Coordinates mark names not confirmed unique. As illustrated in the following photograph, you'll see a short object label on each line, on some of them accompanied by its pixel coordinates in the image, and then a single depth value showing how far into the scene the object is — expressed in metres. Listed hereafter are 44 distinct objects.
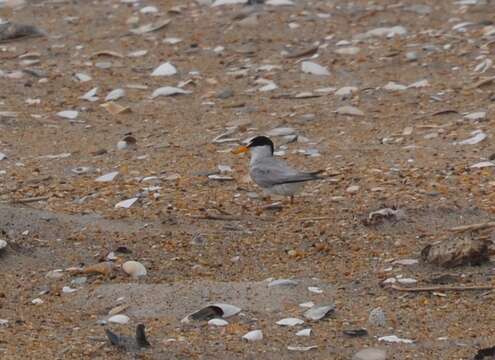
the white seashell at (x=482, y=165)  14.41
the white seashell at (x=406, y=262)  11.79
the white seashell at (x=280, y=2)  22.41
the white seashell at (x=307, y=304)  10.98
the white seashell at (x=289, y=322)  10.59
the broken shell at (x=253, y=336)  10.30
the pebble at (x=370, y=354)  9.88
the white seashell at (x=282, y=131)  16.47
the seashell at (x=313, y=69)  19.17
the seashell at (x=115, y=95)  18.55
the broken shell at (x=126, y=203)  13.87
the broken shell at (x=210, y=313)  10.72
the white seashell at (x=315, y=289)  11.29
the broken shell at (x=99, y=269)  11.91
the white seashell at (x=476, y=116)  16.23
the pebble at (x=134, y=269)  11.87
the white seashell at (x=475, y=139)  15.38
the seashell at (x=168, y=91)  18.62
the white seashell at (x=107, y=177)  14.98
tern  13.74
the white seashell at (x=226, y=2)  22.58
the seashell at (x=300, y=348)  10.10
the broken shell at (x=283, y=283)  11.39
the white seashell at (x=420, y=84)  18.12
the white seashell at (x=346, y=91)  18.00
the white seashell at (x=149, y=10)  22.55
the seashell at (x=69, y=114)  17.81
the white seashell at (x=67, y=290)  11.53
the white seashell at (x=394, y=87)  18.09
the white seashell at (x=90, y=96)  18.56
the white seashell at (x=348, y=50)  19.95
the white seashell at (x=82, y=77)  19.44
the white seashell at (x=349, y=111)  17.06
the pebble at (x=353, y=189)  13.96
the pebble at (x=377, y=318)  10.49
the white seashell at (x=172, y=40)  21.05
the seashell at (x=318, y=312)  10.67
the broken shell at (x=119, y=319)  10.70
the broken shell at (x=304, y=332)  10.37
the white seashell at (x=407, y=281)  11.33
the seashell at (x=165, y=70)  19.58
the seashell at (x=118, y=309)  10.92
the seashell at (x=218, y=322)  10.58
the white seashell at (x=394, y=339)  10.16
